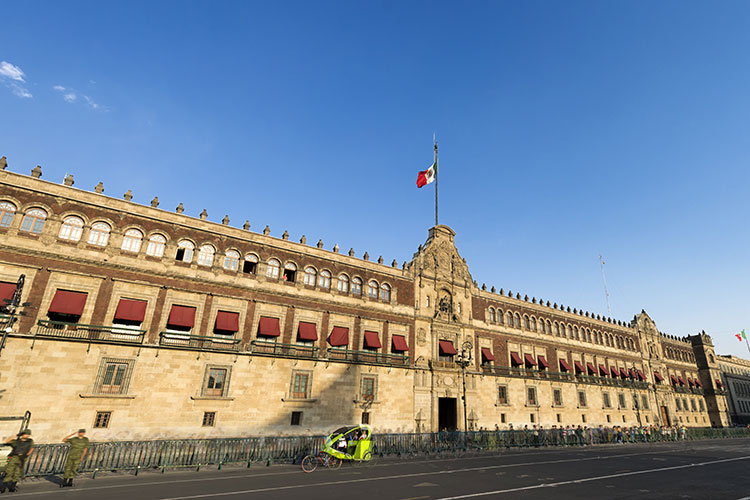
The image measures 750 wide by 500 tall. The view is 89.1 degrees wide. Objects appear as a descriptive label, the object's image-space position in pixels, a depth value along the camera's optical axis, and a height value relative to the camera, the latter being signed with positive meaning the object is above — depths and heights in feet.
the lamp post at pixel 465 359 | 107.86 +12.31
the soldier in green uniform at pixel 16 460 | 43.42 -8.25
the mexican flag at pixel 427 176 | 123.44 +68.70
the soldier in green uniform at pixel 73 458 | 46.16 -8.32
